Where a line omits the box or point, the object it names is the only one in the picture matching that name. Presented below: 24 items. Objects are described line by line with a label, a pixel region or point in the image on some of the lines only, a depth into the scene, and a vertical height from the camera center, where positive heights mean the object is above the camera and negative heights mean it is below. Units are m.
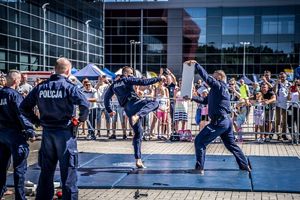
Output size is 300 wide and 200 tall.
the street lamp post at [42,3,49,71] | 38.94 +3.30
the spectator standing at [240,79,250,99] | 16.70 -0.14
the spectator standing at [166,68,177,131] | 14.53 -0.06
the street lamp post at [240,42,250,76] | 58.62 +2.94
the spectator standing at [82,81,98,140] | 14.98 -0.68
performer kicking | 9.34 -0.34
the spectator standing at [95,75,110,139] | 15.09 -0.48
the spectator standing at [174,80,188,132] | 14.41 -0.80
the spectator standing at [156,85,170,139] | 14.45 -0.66
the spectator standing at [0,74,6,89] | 9.75 +0.07
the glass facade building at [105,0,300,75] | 58.84 +6.61
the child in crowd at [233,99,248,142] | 14.21 -0.89
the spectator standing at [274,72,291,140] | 13.90 -0.51
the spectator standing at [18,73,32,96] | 15.04 -0.08
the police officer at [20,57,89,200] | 5.91 -0.51
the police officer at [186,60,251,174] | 8.91 -0.66
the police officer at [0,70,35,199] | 6.59 -0.67
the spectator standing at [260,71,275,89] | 14.29 +0.22
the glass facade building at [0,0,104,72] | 34.59 +4.41
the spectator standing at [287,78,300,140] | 13.55 -0.55
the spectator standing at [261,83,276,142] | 13.95 -0.45
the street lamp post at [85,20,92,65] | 49.12 +3.99
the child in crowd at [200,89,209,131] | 14.42 -0.86
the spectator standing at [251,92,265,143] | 14.04 -0.78
